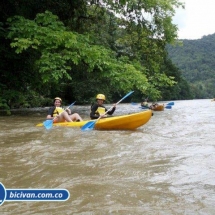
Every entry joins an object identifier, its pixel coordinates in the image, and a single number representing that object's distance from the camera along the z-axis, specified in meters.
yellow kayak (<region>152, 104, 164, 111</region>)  19.07
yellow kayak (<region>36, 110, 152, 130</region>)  7.46
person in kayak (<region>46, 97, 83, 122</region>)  8.61
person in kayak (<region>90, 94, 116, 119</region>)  8.47
